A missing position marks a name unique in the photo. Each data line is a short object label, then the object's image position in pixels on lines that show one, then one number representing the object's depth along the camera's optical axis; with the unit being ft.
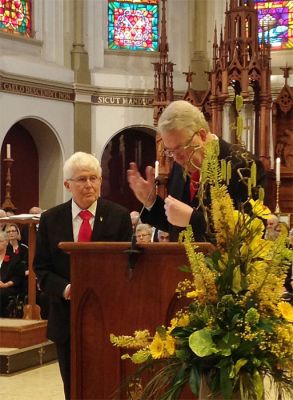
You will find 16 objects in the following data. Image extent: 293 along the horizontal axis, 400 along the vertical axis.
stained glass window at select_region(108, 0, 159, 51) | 47.44
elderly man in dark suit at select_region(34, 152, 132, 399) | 11.94
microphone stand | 8.56
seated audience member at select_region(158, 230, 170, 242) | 27.54
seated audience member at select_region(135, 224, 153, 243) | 24.93
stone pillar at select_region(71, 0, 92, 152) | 43.98
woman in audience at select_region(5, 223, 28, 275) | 25.25
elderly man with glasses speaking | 9.00
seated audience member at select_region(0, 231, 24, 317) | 24.36
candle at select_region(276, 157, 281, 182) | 33.42
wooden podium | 8.70
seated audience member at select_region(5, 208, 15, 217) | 36.68
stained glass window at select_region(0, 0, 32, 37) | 42.14
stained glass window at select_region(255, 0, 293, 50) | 45.62
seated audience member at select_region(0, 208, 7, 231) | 28.49
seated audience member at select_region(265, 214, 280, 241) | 24.43
